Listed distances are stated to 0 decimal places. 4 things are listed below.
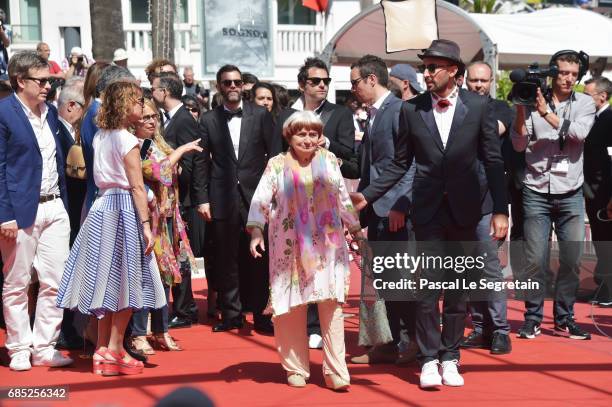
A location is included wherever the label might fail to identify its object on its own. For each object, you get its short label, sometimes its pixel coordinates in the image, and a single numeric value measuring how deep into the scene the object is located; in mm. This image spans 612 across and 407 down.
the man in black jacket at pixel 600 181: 9203
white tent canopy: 14625
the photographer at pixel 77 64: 14055
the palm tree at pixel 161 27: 14969
